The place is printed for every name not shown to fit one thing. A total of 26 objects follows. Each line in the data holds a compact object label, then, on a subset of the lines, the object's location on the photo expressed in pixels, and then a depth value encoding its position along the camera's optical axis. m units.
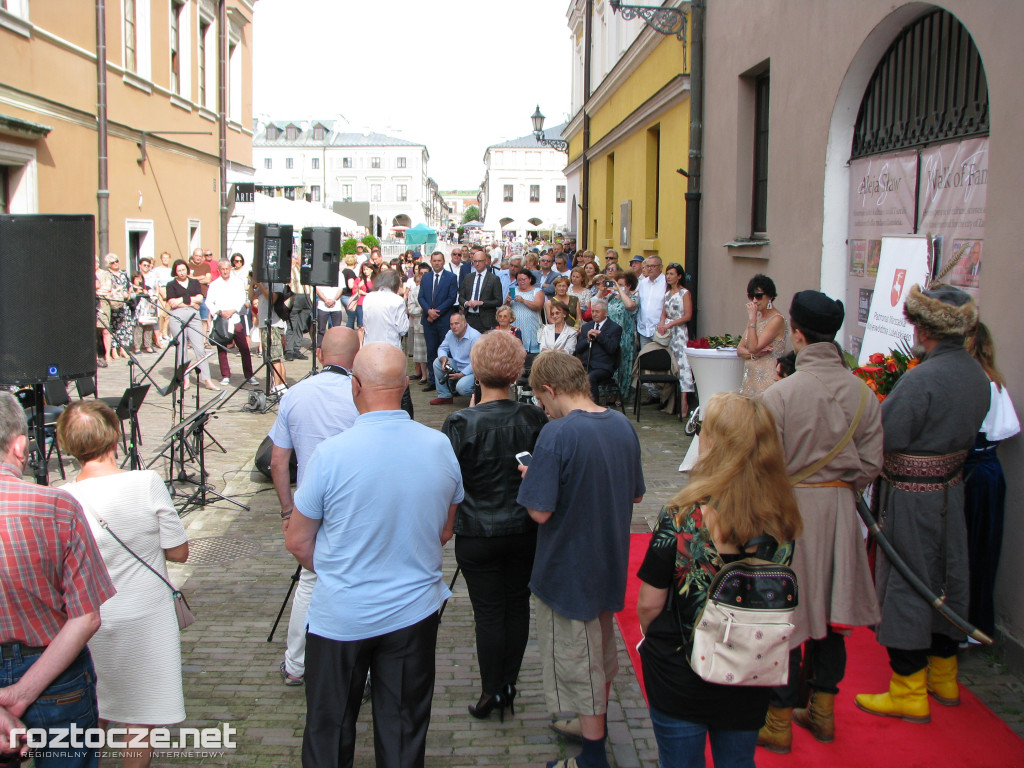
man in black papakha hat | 3.57
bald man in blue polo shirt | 2.95
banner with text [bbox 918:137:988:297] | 5.11
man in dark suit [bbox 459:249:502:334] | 12.27
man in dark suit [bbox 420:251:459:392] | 12.36
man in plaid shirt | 2.48
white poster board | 5.60
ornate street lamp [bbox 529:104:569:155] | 23.55
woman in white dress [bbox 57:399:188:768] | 3.28
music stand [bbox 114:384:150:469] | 7.18
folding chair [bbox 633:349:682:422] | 10.35
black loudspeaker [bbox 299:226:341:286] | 11.42
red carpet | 3.71
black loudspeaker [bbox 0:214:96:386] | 5.64
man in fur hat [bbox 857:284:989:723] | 3.86
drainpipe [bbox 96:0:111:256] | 15.98
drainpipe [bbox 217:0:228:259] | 23.61
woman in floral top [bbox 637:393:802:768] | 2.58
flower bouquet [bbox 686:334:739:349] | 8.87
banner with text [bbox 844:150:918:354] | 6.13
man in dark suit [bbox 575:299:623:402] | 10.33
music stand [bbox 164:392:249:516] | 7.30
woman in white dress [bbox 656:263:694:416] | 10.22
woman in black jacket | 3.77
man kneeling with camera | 10.18
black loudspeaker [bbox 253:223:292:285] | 11.27
